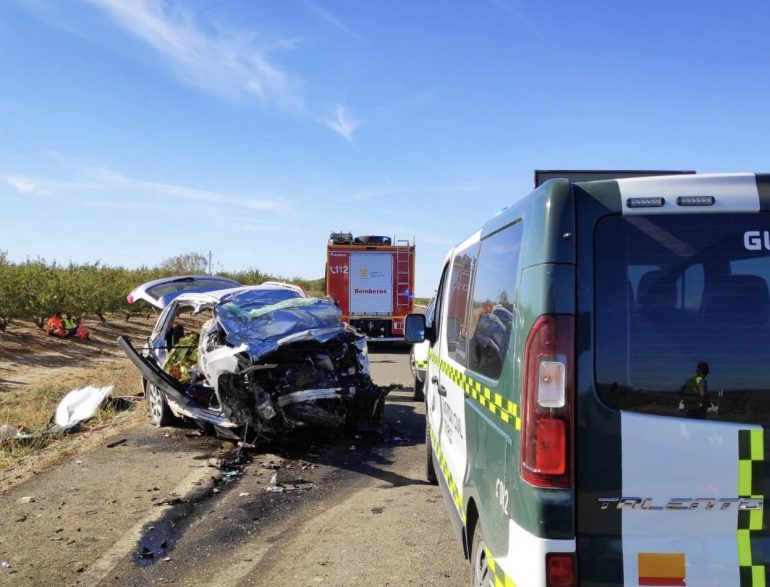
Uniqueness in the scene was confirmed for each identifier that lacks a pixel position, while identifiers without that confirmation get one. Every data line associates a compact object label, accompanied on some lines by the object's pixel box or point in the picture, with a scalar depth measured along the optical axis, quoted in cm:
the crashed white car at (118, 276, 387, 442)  729
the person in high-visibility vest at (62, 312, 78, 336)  2231
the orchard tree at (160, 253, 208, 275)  4644
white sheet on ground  930
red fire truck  2027
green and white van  232
